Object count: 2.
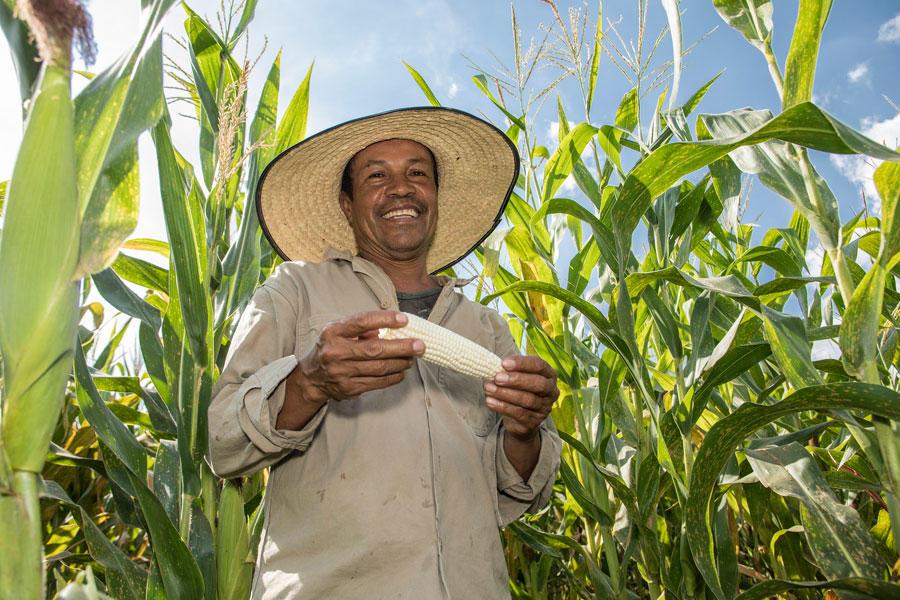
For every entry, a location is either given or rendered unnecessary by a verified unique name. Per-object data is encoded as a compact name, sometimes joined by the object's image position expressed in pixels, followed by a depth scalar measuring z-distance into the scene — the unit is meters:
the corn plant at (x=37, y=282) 0.61
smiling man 1.35
